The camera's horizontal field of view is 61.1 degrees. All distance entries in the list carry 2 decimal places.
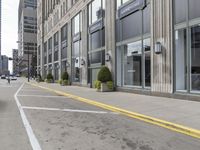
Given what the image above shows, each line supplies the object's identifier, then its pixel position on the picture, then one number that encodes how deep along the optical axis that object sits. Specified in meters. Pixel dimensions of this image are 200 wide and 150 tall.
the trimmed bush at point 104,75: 13.57
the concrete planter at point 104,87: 13.43
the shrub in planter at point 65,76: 22.05
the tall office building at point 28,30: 72.25
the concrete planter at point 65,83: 21.93
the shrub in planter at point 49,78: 28.69
